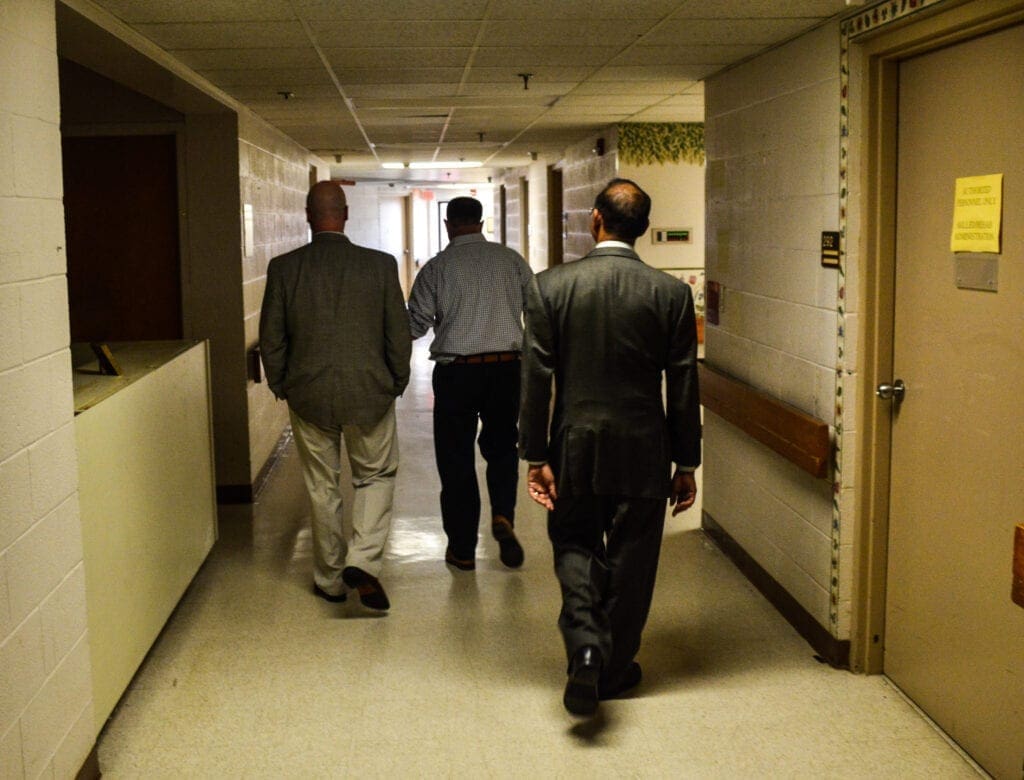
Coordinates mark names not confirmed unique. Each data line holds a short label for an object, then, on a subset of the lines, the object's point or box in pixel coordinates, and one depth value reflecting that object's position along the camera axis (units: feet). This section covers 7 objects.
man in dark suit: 10.46
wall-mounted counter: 10.17
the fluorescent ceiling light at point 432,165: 39.06
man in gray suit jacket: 13.32
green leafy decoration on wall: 24.88
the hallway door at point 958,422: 9.06
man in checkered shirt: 14.60
